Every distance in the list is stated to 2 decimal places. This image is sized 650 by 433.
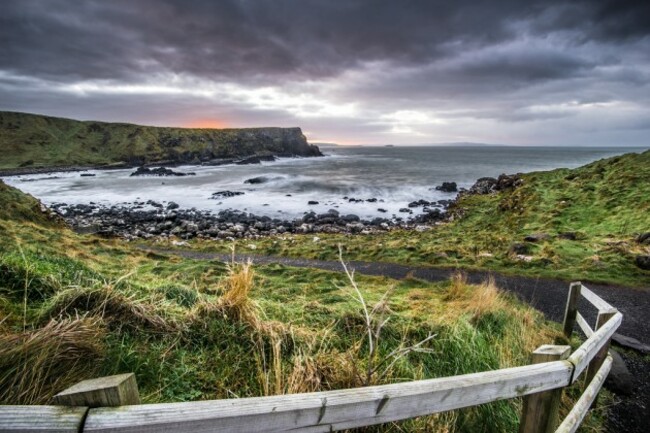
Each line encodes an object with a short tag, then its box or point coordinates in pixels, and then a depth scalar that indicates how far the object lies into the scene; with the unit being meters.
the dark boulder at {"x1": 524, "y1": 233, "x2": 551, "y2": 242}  13.79
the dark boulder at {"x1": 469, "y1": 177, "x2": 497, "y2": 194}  32.62
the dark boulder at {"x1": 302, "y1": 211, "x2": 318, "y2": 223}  25.75
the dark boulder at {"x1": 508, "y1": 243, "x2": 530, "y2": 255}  12.16
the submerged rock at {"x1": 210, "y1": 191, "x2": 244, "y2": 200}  36.38
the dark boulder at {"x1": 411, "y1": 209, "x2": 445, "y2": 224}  24.92
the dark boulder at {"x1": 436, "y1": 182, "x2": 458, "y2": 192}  40.41
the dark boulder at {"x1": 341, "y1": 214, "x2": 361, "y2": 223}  25.73
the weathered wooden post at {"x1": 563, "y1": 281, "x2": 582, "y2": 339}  5.31
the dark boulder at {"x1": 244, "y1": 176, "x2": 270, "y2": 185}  49.11
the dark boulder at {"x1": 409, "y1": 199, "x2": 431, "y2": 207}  31.74
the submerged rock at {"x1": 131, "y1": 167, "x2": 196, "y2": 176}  62.00
